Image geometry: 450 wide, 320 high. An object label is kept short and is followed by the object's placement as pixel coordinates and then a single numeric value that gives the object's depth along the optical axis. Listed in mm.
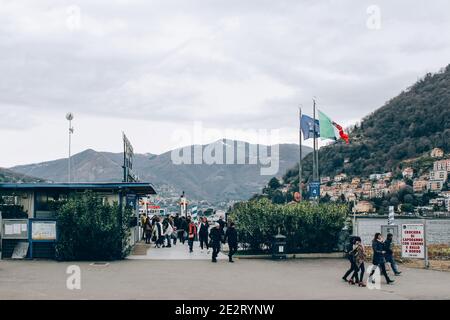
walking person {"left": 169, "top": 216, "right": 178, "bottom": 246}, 34000
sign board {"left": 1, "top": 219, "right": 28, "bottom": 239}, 25219
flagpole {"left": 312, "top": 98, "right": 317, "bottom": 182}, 33312
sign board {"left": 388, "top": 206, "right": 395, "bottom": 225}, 31569
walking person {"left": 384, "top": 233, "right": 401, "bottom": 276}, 20031
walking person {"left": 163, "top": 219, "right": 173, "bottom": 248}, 32250
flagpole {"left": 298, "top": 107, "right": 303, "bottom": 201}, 34991
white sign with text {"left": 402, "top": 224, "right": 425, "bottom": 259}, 22688
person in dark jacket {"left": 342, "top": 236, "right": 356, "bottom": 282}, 18281
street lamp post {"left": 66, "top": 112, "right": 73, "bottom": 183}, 35181
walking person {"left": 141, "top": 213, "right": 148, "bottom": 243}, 39253
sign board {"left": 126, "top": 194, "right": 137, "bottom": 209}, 28672
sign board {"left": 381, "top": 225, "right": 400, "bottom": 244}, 24755
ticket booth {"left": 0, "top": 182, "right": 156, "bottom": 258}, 25125
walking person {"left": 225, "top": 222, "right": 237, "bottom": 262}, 24078
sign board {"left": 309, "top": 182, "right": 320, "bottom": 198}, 29875
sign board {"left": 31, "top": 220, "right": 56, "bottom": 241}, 25109
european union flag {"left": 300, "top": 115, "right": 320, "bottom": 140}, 33219
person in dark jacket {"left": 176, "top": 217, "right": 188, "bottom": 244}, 36531
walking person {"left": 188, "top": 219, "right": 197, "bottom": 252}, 29053
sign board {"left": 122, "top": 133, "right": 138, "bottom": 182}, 36031
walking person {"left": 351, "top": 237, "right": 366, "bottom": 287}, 18172
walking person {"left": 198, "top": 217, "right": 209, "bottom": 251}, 29469
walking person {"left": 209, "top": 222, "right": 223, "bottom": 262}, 24062
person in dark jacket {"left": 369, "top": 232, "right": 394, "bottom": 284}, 18625
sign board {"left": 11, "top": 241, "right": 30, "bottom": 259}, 24930
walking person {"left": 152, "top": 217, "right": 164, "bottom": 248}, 31828
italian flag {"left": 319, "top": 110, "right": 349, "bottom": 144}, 33406
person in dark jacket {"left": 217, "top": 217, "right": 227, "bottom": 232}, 26088
